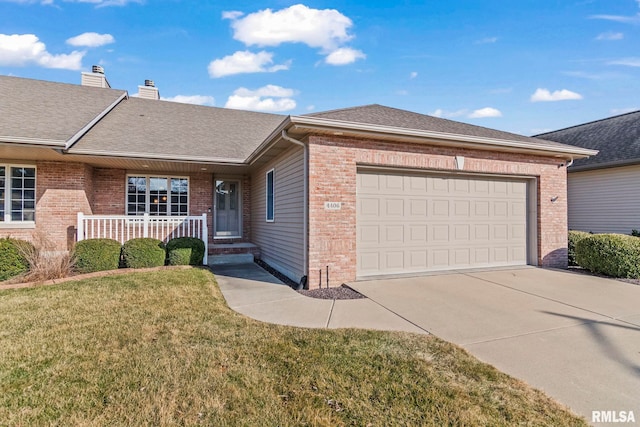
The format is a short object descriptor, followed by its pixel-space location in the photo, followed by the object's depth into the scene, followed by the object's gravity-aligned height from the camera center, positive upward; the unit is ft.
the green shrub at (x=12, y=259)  23.39 -3.32
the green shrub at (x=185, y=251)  28.86 -3.41
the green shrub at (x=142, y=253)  27.37 -3.43
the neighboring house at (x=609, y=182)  36.99 +3.77
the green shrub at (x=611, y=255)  24.17 -3.26
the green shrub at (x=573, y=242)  29.55 -2.71
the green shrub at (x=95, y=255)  25.86 -3.40
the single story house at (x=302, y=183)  22.18 +2.70
